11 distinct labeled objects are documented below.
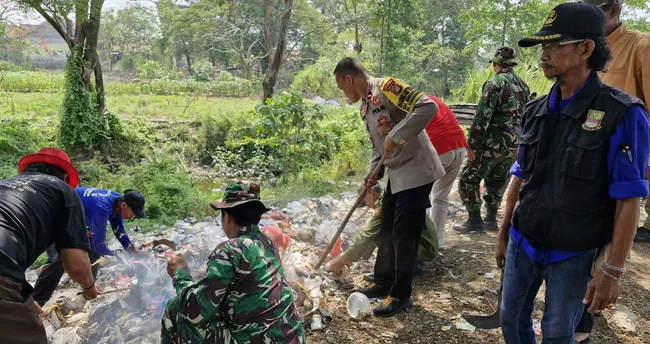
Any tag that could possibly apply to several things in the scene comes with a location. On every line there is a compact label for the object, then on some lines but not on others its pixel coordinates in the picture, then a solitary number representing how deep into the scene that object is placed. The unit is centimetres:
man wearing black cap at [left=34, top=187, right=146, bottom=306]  307
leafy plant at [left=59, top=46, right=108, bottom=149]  932
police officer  267
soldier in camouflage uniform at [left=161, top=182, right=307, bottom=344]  183
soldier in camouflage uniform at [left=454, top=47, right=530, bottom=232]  398
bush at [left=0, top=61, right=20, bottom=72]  1732
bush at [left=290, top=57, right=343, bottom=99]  2006
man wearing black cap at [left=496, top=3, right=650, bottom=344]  145
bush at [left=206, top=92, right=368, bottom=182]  716
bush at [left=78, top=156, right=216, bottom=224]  575
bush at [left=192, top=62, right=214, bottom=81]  2259
